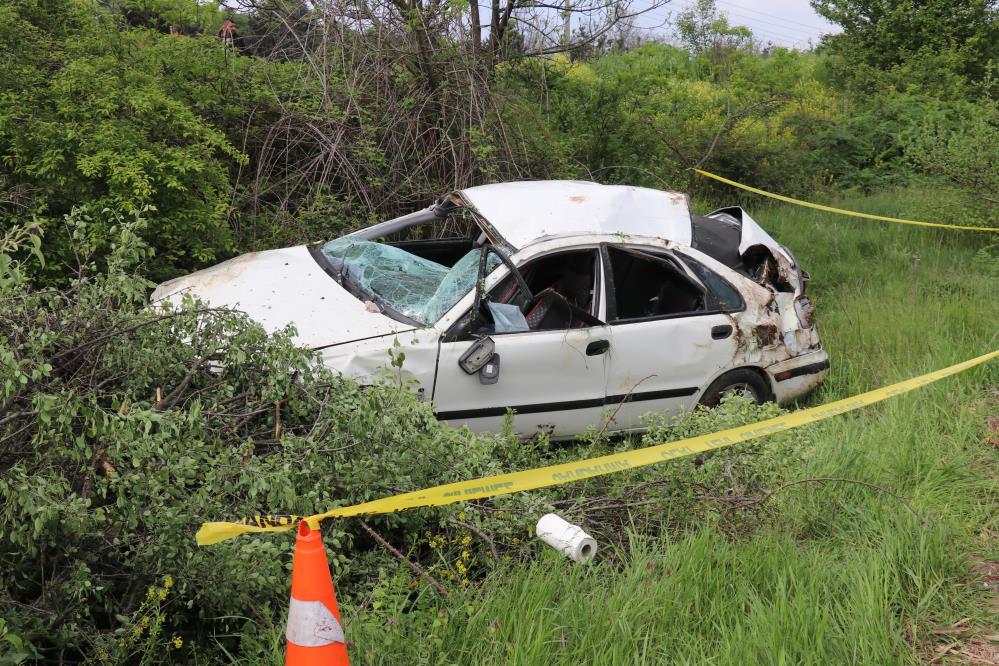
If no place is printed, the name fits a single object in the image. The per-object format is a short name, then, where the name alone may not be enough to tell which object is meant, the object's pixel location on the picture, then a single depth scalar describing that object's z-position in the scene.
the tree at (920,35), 14.41
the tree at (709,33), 20.89
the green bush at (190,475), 2.77
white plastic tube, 3.45
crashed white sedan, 4.86
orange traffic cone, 2.47
